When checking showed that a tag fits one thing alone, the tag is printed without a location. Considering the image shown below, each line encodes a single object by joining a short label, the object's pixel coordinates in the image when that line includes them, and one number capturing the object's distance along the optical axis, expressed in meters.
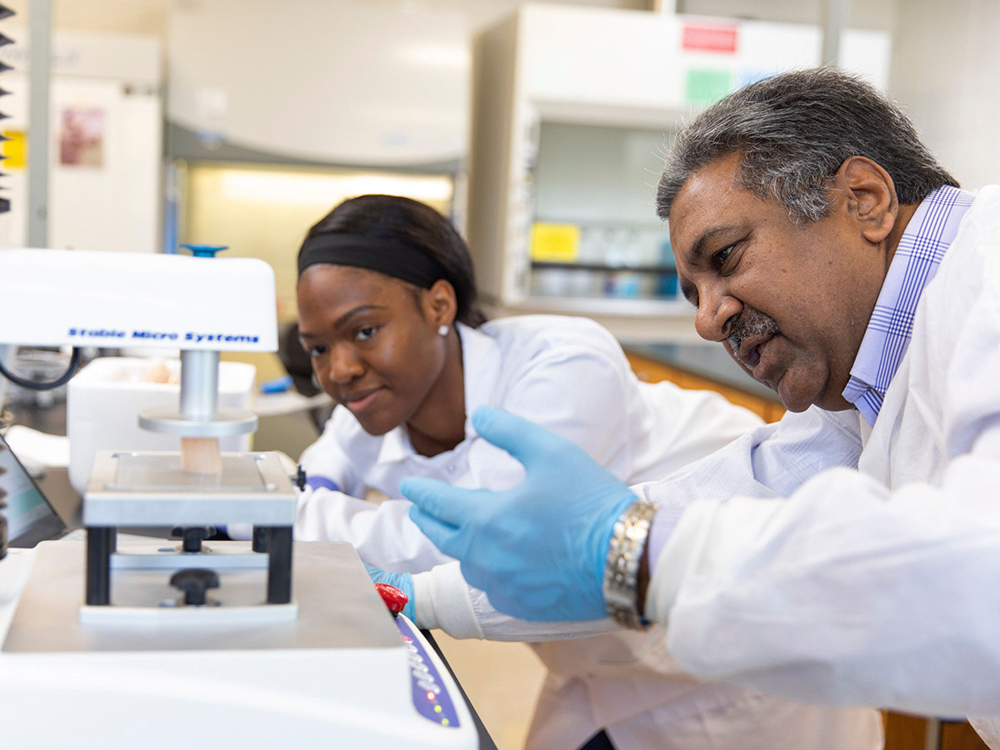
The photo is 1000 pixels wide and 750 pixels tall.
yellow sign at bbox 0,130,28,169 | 3.36
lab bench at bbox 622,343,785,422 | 2.71
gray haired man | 0.62
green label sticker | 4.14
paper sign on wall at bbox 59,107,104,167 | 3.67
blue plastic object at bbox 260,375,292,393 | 2.50
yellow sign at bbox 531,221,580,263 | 4.29
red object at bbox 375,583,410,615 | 0.86
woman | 1.43
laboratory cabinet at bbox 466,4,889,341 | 4.02
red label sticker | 4.11
